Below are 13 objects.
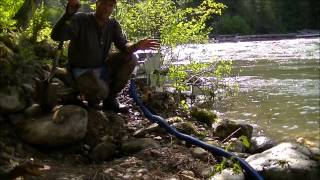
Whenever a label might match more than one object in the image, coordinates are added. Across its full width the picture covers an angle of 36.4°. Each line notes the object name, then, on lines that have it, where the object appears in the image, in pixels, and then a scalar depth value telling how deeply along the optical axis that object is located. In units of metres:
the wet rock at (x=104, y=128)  5.23
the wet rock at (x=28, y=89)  5.27
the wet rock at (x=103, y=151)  4.96
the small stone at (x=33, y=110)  5.12
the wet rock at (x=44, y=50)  6.55
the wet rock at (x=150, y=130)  5.59
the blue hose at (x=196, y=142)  5.04
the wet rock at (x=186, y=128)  5.91
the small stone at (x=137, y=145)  5.12
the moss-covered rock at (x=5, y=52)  5.12
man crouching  5.38
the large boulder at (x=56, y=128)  4.79
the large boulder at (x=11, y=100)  4.93
